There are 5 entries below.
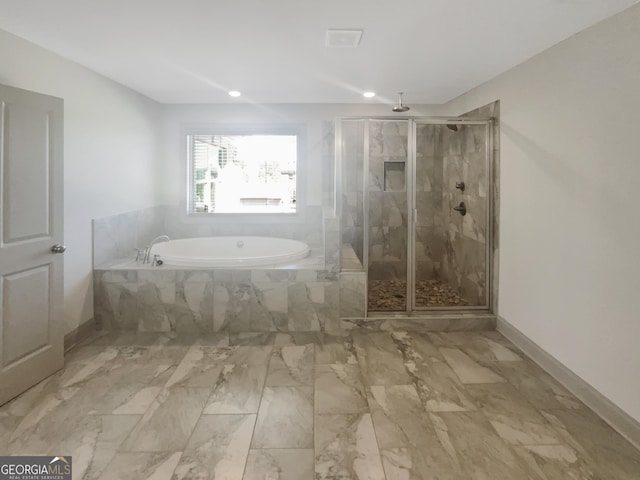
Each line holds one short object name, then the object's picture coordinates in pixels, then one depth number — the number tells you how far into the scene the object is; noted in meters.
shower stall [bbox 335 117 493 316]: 3.54
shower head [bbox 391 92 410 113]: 4.09
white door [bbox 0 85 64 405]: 2.20
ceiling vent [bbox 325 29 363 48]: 2.38
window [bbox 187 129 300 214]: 4.82
